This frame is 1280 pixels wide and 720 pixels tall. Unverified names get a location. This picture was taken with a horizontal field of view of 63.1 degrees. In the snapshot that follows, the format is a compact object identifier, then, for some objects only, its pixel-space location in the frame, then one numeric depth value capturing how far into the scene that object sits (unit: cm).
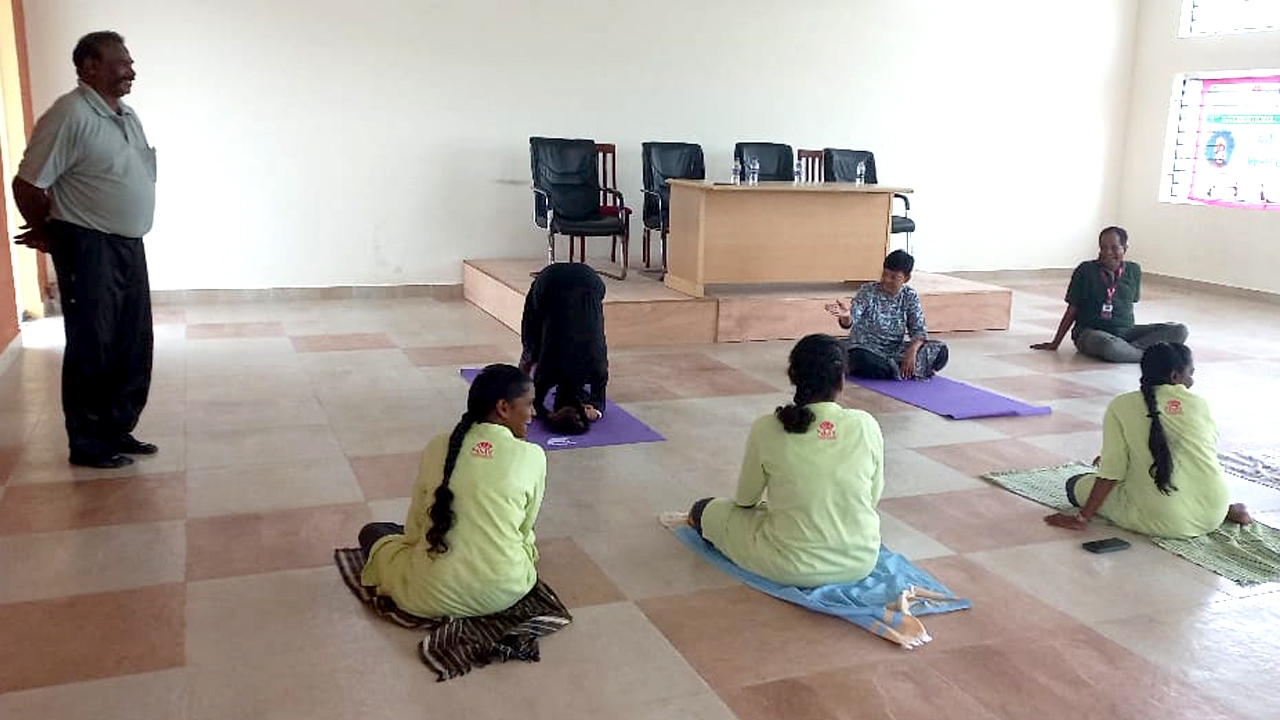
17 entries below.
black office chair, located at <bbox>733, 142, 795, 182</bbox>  920
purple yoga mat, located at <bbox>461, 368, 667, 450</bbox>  477
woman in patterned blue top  618
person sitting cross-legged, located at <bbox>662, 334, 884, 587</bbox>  309
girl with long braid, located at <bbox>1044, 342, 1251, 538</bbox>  359
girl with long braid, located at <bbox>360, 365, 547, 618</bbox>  274
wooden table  730
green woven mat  348
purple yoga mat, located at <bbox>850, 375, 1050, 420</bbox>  554
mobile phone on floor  364
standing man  385
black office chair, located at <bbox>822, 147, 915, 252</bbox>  938
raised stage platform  711
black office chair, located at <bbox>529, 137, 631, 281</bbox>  797
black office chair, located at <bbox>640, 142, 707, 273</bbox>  845
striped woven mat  274
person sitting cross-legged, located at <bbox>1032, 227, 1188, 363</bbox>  686
